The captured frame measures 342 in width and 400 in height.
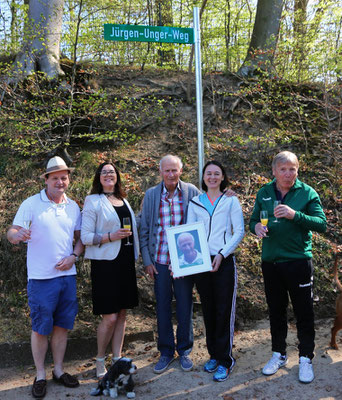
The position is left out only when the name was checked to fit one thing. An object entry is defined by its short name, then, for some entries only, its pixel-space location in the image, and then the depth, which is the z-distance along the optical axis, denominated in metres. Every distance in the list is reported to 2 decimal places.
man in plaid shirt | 4.29
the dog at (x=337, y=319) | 4.59
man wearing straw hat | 3.88
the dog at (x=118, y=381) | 3.75
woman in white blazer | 4.07
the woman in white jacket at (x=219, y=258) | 4.03
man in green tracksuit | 3.92
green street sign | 4.75
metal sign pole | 5.01
